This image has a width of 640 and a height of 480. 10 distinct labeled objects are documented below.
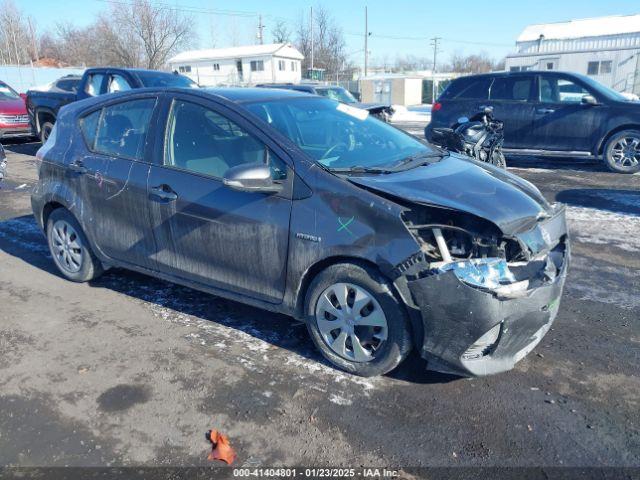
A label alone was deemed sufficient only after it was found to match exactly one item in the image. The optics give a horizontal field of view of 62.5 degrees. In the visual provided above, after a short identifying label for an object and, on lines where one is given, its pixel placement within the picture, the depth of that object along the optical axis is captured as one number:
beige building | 38.19
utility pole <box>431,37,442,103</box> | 38.06
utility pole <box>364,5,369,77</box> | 54.00
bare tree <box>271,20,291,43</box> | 70.38
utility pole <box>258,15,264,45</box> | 67.25
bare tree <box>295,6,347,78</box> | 65.44
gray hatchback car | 2.89
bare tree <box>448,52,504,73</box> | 75.82
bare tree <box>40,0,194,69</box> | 47.25
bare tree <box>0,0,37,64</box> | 67.31
